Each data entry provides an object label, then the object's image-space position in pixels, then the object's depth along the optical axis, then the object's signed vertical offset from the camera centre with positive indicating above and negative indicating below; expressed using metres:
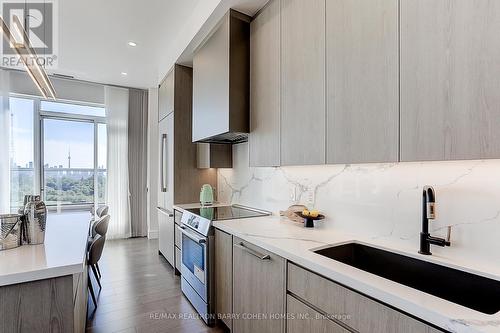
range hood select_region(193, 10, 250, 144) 2.28 +0.82
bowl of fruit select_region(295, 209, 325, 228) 1.96 -0.39
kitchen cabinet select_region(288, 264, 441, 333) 0.89 -0.57
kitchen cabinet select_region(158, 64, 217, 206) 3.45 +0.24
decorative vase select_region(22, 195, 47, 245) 1.56 -0.35
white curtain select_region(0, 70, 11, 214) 4.12 +0.39
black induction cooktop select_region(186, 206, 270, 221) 2.36 -0.47
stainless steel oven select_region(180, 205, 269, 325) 2.21 -0.81
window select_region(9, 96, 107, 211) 4.39 +0.27
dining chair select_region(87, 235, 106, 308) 2.31 -0.78
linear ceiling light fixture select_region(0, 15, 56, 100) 1.58 +0.82
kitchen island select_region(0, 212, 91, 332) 1.15 -0.57
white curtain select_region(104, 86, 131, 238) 5.02 +0.07
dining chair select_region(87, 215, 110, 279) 2.47 -0.60
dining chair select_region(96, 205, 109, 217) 3.17 -0.56
